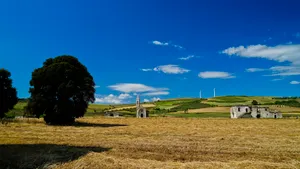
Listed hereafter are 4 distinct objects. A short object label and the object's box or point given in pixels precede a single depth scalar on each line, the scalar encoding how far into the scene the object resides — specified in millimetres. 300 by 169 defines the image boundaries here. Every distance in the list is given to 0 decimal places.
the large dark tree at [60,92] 46094
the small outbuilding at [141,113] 97900
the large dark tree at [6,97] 25606
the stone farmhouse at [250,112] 91000
